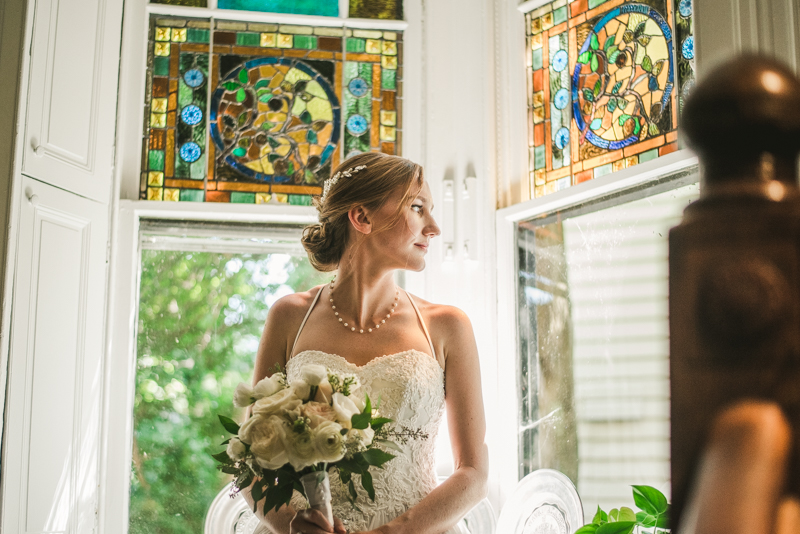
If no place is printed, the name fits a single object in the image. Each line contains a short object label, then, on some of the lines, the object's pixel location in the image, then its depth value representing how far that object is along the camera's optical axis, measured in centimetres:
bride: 218
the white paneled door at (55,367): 247
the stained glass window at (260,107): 324
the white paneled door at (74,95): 265
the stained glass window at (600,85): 270
